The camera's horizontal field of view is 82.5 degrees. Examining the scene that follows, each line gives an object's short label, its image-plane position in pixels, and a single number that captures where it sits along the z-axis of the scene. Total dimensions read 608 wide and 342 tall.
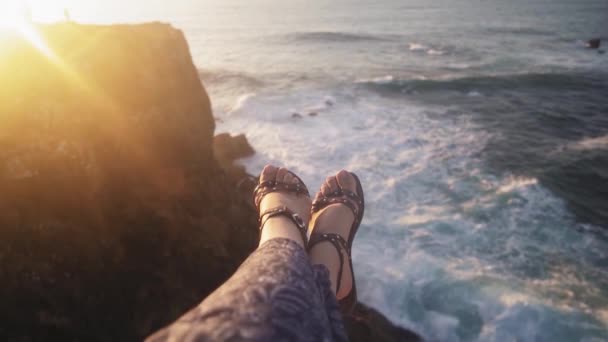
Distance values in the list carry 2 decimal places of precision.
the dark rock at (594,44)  21.12
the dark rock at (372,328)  4.20
